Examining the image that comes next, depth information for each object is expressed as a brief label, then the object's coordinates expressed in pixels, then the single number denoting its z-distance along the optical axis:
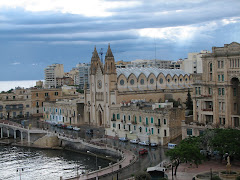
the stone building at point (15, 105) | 126.82
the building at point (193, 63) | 171.88
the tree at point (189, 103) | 94.81
